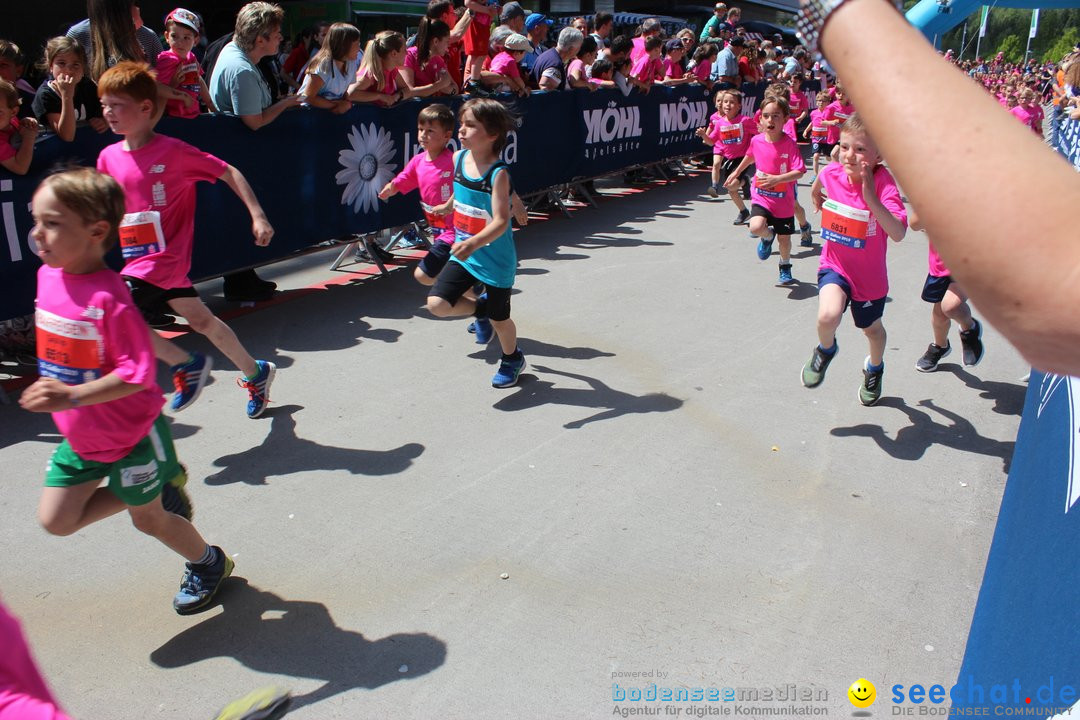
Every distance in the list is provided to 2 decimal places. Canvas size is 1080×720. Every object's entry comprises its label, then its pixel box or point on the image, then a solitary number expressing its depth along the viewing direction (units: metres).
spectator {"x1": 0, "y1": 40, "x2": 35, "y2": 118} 6.28
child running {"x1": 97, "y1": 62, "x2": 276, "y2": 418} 4.53
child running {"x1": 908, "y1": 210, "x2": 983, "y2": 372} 5.48
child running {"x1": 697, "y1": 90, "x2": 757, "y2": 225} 10.66
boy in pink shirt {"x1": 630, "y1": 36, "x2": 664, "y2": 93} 13.14
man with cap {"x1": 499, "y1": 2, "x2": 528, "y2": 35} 10.80
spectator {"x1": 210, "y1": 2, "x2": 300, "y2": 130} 6.59
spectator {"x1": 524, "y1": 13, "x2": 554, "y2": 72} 12.30
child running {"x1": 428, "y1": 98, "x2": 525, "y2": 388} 5.32
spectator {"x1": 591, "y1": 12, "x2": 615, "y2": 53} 13.01
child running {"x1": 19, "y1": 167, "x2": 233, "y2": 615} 2.87
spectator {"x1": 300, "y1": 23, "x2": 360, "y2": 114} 7.49
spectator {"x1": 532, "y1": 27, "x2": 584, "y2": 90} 11.20
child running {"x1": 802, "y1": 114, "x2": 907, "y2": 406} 4.88
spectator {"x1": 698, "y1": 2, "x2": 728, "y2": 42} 17.39
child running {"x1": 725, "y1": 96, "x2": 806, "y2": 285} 8.29
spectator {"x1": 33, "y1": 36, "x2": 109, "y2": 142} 5.60
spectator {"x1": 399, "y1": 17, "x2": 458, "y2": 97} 8.89
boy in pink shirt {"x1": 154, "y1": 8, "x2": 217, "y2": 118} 6.47
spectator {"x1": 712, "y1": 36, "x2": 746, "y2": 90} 15.45
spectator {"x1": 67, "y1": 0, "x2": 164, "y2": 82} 5.81
